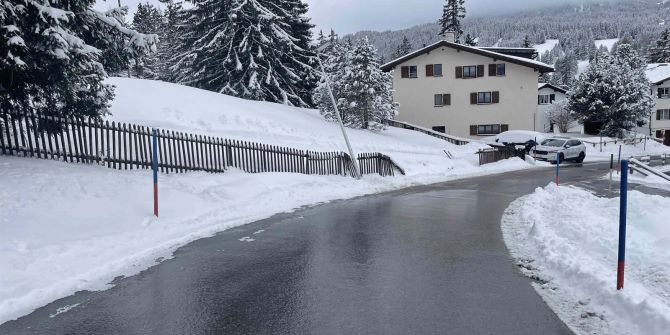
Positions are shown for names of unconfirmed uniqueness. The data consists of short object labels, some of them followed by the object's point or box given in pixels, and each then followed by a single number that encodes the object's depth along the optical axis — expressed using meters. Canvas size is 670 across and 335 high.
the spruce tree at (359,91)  34.34
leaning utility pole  18.99
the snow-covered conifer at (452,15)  70.94
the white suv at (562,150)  32.12
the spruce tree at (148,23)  58.41
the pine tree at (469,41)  73.39
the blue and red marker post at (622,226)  4.89
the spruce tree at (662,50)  89.62
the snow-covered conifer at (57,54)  8.20
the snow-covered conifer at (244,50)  35.65
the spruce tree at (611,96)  47.84
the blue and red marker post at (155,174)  9.42
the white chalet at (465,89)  45.81
